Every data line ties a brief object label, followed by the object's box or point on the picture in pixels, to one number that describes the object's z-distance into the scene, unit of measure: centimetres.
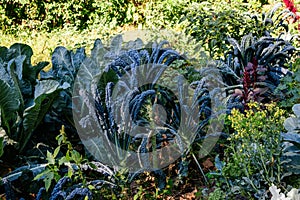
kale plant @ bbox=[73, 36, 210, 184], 278
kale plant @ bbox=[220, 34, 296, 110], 350
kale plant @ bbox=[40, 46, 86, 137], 321
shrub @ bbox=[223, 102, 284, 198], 239
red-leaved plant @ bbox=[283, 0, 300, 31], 361
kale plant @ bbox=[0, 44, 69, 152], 288
